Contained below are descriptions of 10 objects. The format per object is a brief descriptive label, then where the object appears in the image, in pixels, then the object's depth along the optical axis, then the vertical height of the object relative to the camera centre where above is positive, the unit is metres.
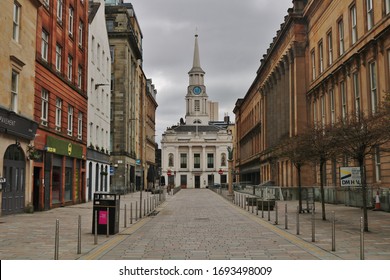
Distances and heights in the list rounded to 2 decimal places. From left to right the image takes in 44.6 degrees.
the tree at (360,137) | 16.52 +1.65
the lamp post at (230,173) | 51.03 +1.27
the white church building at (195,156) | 138.75 +8.59
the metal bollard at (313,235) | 13.70 -1.47
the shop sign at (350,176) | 17.84 +0.29
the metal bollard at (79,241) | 11.62 -1.35
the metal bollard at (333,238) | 11.94 -1.37
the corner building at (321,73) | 28.81 +9.19
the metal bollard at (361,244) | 10.21 -1.30
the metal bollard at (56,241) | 10.10 -1.17
